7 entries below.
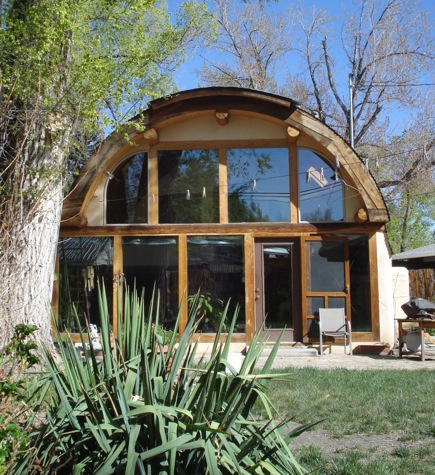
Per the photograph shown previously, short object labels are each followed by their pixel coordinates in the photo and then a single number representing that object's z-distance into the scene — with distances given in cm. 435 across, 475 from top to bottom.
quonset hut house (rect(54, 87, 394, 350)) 1199
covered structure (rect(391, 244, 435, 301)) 2300
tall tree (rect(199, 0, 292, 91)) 2411
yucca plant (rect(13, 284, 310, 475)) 327
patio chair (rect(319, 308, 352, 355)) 1159
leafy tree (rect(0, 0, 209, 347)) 705
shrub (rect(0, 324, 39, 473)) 304
